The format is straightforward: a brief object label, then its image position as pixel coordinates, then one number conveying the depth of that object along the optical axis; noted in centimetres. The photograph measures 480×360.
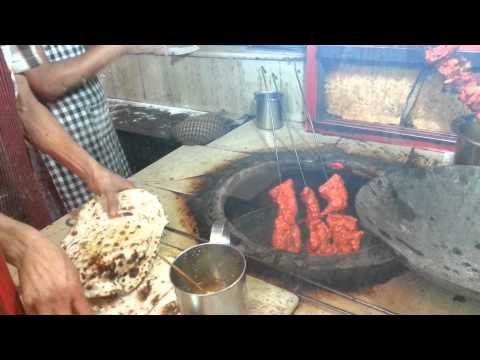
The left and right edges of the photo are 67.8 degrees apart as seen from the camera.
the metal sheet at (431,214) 151
